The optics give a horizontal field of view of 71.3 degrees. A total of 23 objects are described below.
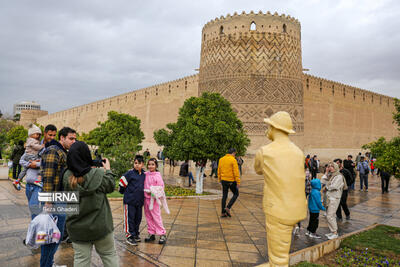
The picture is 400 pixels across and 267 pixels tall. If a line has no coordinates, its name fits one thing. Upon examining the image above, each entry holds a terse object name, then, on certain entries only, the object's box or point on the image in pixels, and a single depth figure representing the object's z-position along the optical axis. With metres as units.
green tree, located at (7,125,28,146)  25.32
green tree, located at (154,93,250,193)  8.33
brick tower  15.01
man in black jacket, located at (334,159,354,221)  6.05
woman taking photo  2.24
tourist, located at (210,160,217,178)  13.09
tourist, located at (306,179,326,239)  4.63
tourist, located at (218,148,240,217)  5.74
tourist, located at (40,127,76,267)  2.63
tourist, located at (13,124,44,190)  3.71
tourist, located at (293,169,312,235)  4.82
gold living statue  2.47
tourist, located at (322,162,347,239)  4.73
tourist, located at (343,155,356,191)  8.94
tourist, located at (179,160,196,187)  10.69
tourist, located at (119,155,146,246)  3.96
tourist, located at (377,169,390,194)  9.87
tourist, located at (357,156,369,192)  10.30
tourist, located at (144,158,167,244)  4.09
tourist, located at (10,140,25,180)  8.41
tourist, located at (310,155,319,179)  11.24
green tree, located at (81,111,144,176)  16.22
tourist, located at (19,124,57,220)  3.37
